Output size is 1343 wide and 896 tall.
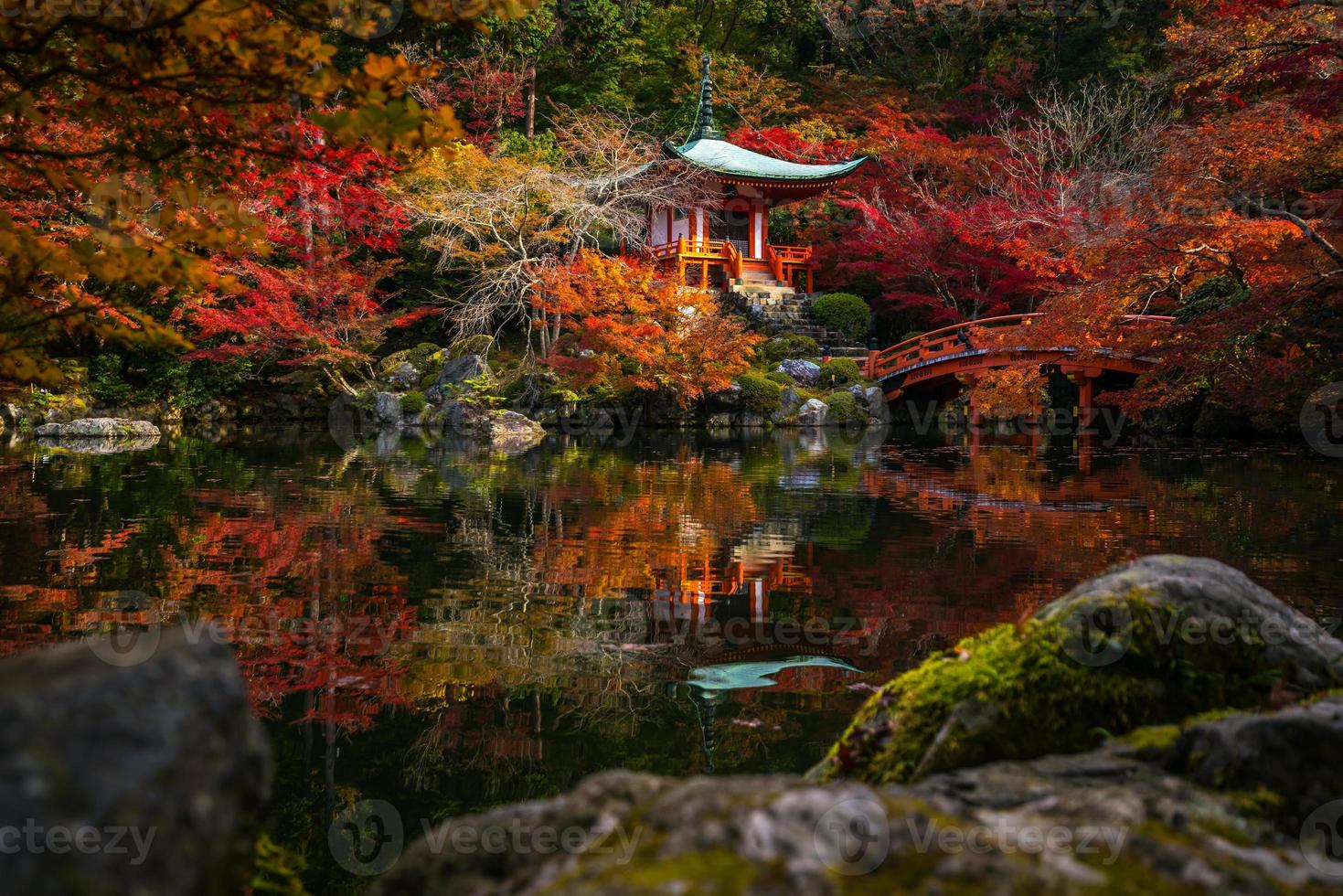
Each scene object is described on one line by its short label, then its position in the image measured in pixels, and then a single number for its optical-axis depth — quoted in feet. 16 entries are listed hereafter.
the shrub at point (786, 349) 84.33
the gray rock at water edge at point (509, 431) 66.54
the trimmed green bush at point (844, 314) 91.91
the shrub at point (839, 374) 82.43
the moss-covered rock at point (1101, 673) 7.07
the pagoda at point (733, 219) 88.22
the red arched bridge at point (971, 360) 66.23
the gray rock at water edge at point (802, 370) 82.07
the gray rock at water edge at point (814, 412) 77.71
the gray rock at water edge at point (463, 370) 76.02
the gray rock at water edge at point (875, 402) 80.23
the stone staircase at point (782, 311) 89.81
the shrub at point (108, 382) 77.15
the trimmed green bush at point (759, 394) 77.10
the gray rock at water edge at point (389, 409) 78.79
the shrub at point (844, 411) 78.48
